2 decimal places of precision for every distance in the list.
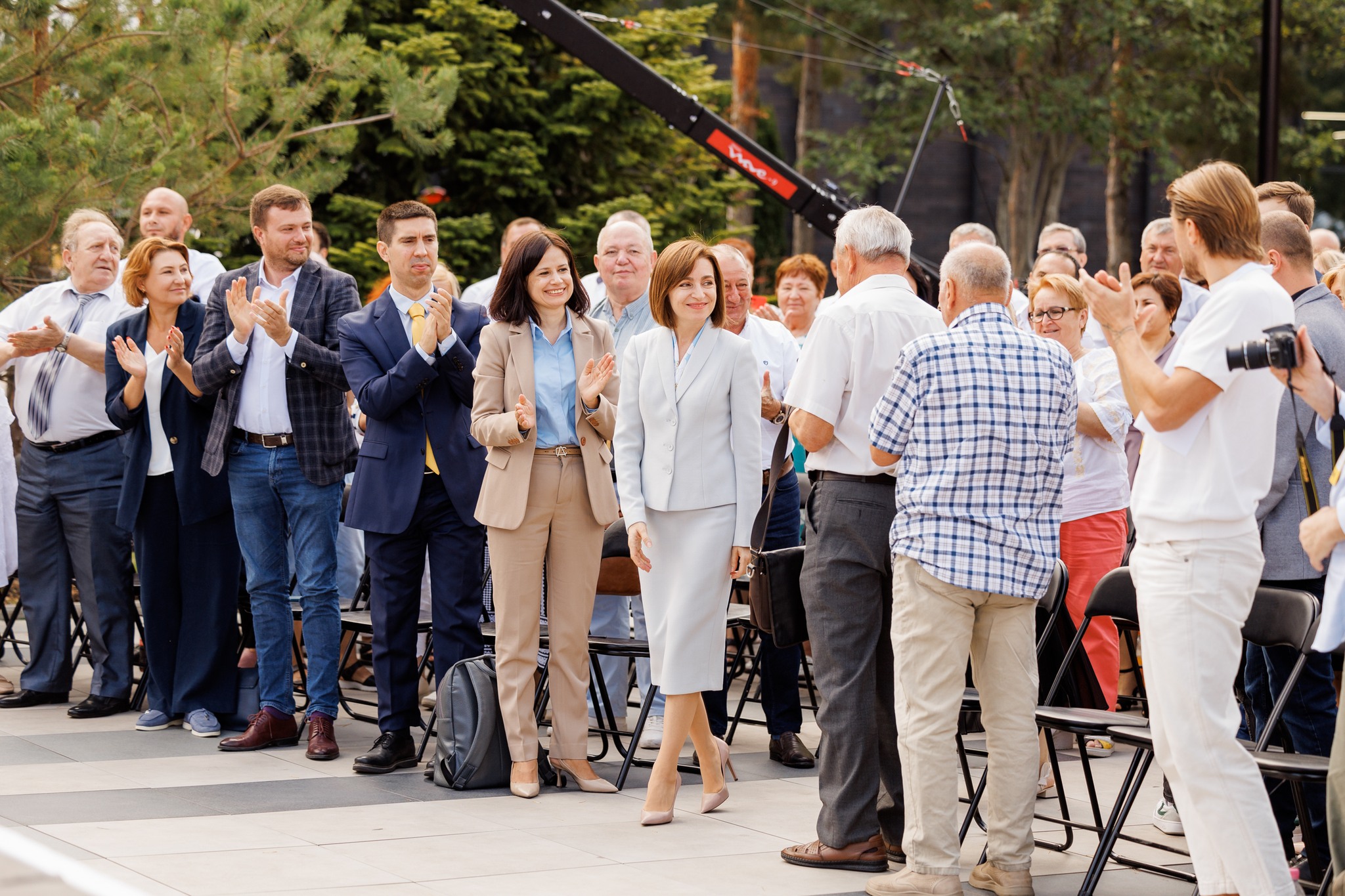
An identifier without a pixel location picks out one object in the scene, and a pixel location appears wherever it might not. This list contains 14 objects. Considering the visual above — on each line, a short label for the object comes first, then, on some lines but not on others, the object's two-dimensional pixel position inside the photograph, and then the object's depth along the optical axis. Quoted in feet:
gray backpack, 36.27
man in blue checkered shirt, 27.40
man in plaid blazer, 39.83
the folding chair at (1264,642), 27.35
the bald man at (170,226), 46.32
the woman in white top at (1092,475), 40.09
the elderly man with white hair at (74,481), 45.50
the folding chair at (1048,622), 30.58
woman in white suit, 33.45
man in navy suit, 38.14
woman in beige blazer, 35.70
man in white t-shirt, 23.86
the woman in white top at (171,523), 42.22
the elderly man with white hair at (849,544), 29.99
